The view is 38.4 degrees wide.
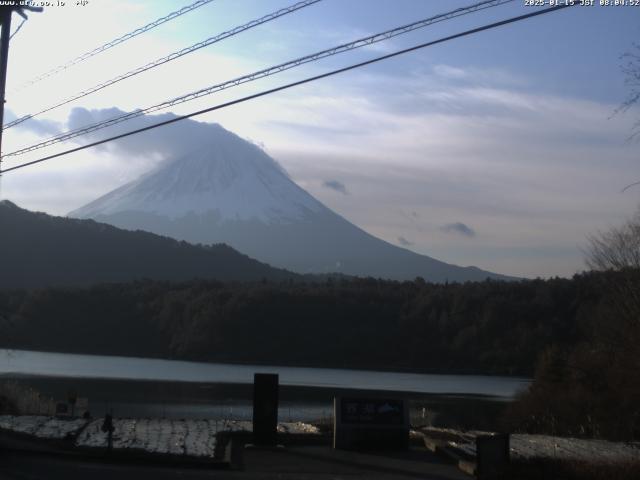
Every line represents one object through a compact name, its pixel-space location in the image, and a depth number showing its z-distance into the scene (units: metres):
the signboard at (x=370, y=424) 18.27
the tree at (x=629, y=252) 41.12
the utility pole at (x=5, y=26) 18.55
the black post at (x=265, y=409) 18.44
